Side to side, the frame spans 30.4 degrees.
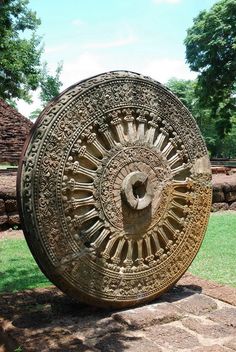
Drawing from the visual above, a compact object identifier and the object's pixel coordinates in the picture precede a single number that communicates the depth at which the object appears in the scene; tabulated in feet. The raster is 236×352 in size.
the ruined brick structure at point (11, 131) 67.21
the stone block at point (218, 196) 35.23
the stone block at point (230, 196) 35.88
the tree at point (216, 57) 84.84
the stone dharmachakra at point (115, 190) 10.46
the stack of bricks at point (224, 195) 35.14
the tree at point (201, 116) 149.84
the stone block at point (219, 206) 34.88
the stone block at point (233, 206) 35.94
